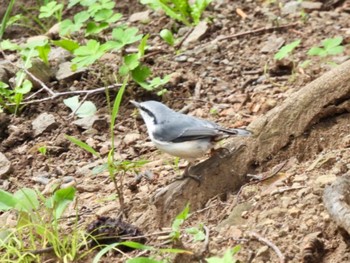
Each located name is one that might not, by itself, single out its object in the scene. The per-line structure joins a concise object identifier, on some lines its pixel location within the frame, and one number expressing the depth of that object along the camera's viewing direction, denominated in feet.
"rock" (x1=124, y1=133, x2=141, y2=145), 39.86
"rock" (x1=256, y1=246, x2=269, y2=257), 26.84
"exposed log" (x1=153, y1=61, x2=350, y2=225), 31.53
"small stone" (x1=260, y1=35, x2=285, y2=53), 44.88
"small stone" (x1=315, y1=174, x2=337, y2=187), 29.30
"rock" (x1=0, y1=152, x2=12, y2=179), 38.58
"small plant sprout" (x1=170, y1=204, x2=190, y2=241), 27.84
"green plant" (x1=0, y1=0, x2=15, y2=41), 39.47
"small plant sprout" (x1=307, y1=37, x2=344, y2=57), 41.81
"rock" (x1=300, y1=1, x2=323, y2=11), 48.49
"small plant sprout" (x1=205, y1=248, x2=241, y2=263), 23.49
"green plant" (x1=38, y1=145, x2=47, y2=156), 37.35
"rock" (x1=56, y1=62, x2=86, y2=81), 44.98
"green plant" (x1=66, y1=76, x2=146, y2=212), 31.27
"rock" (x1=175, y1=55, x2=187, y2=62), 45.68
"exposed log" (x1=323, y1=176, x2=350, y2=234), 25.82
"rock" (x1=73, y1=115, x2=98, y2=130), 41.52
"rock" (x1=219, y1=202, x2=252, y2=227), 29.25
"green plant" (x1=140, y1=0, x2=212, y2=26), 46.83
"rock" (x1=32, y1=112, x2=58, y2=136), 41.86
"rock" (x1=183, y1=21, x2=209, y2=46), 47.34
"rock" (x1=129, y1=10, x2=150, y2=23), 50.26
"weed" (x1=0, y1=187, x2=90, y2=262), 28.94
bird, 32.55
